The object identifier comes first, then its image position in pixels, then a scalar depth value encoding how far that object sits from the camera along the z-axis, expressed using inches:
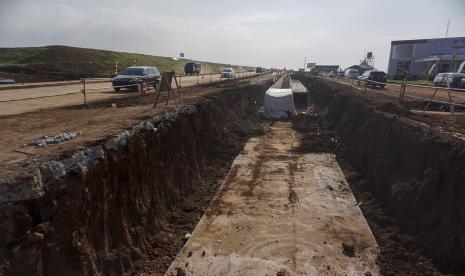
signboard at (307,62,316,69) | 5196.9
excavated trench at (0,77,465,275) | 193.6
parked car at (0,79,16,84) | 1066.8
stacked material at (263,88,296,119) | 988.6
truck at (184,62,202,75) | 2391.7
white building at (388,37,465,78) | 2186.8
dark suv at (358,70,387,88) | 1398.1
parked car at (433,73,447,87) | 1270.9
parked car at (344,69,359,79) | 2354.8
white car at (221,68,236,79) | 2015.3
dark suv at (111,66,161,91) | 945.5
